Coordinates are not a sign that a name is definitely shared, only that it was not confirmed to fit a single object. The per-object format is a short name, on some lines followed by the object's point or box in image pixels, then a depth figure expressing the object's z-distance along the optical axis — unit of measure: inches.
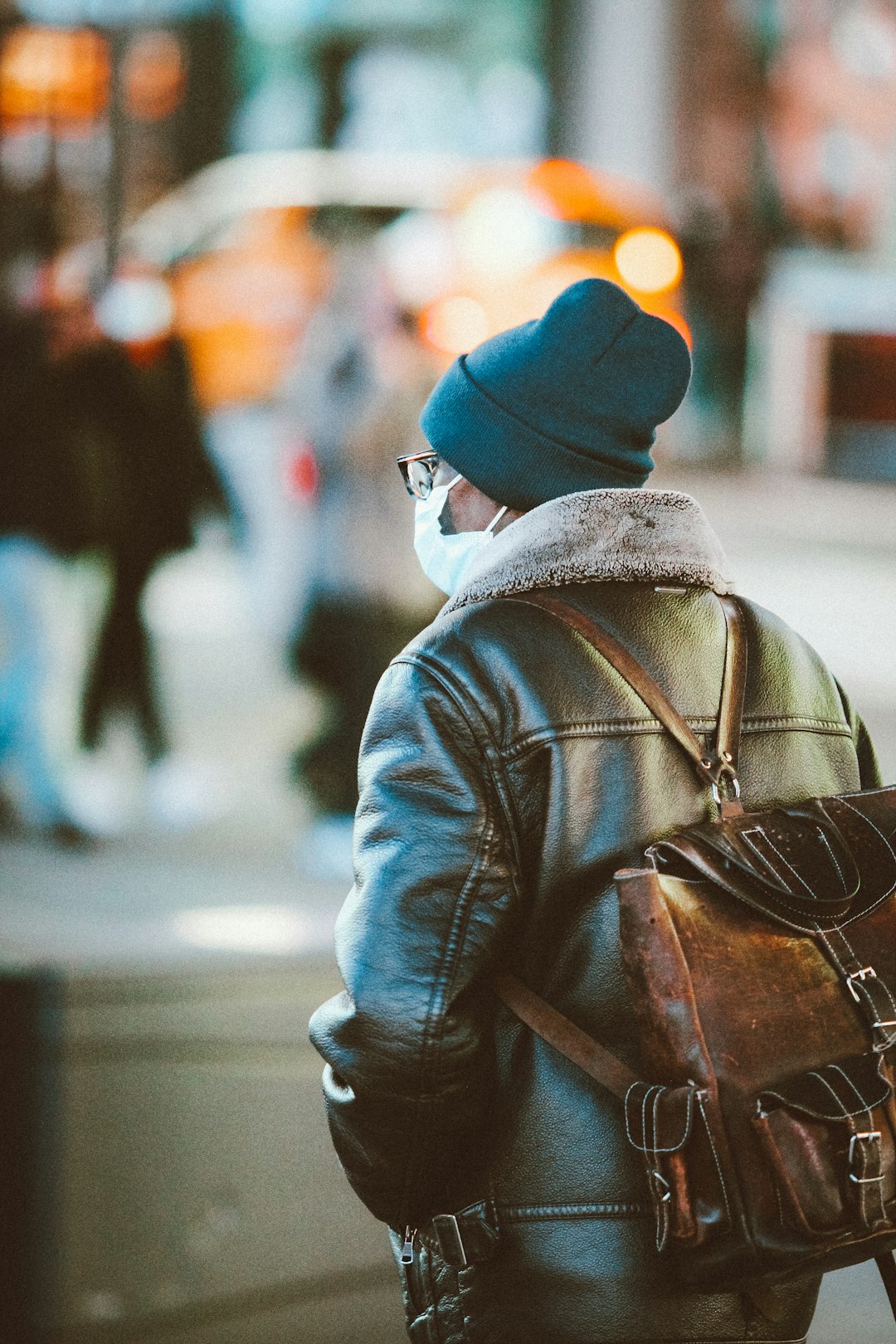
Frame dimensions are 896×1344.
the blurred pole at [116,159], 658.8
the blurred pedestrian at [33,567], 526.6
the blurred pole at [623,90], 1432.1
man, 152.5
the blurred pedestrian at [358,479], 499.8
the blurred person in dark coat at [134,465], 531.8
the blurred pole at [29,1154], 262.2
